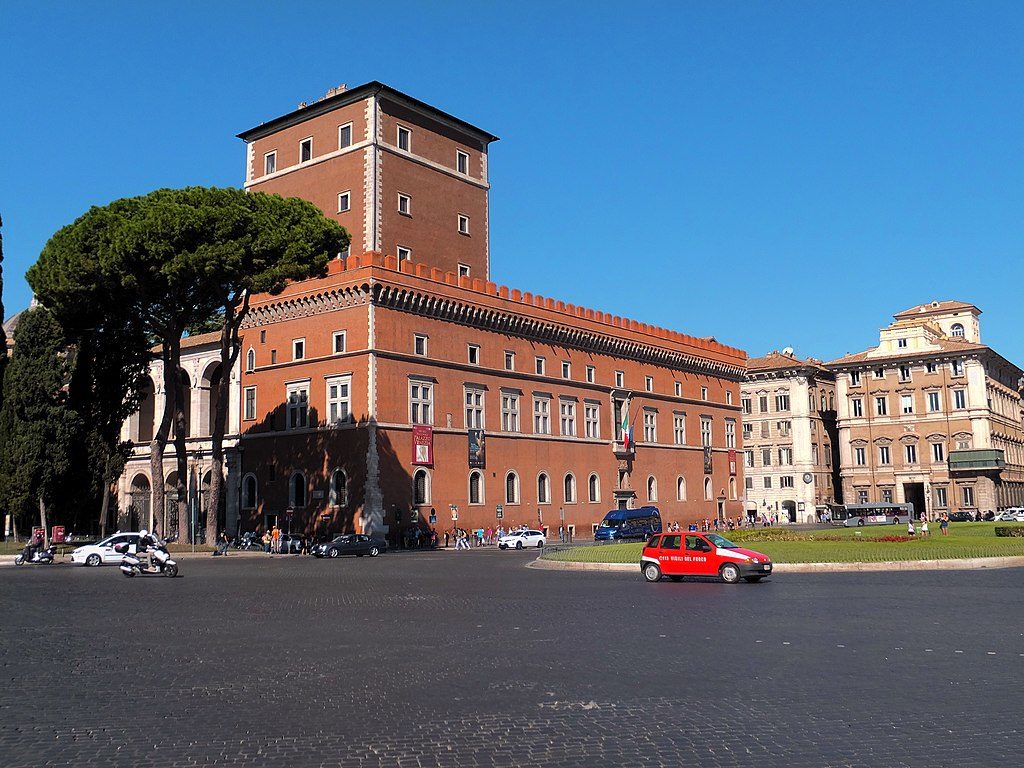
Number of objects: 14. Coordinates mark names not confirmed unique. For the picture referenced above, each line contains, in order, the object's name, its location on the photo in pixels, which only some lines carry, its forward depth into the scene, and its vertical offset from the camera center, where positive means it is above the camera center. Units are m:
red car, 22.62 -1.50
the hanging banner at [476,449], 50.34 +2.79
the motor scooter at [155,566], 26.92 -1.65
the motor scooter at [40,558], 35.47 -1.80
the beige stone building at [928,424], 78.19 +5.93
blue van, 49.25 -1.37
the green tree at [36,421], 41.56 +3.93
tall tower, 52.22 +19.31
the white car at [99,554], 34.47 -1.64
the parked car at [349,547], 39.12 -1.78
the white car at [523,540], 47.44 -1.96
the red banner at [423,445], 46.78 +2.87
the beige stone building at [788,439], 84.56 +5.20
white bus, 71.00 -1.55
